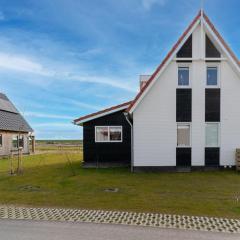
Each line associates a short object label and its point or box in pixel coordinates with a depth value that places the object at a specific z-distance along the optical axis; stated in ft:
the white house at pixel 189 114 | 44.52
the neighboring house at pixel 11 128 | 78.81
